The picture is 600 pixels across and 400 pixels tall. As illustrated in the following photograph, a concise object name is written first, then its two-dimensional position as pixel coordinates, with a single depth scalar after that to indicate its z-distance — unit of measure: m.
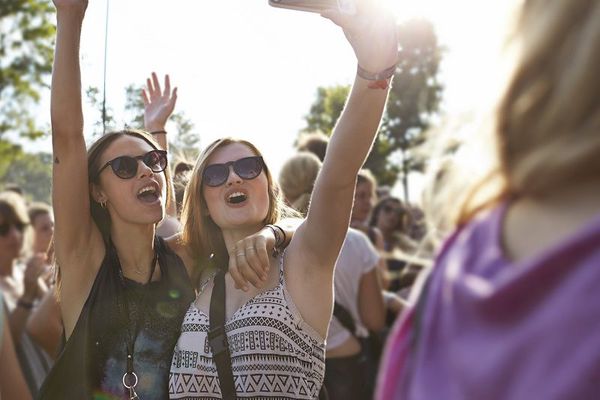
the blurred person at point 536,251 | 1.00
